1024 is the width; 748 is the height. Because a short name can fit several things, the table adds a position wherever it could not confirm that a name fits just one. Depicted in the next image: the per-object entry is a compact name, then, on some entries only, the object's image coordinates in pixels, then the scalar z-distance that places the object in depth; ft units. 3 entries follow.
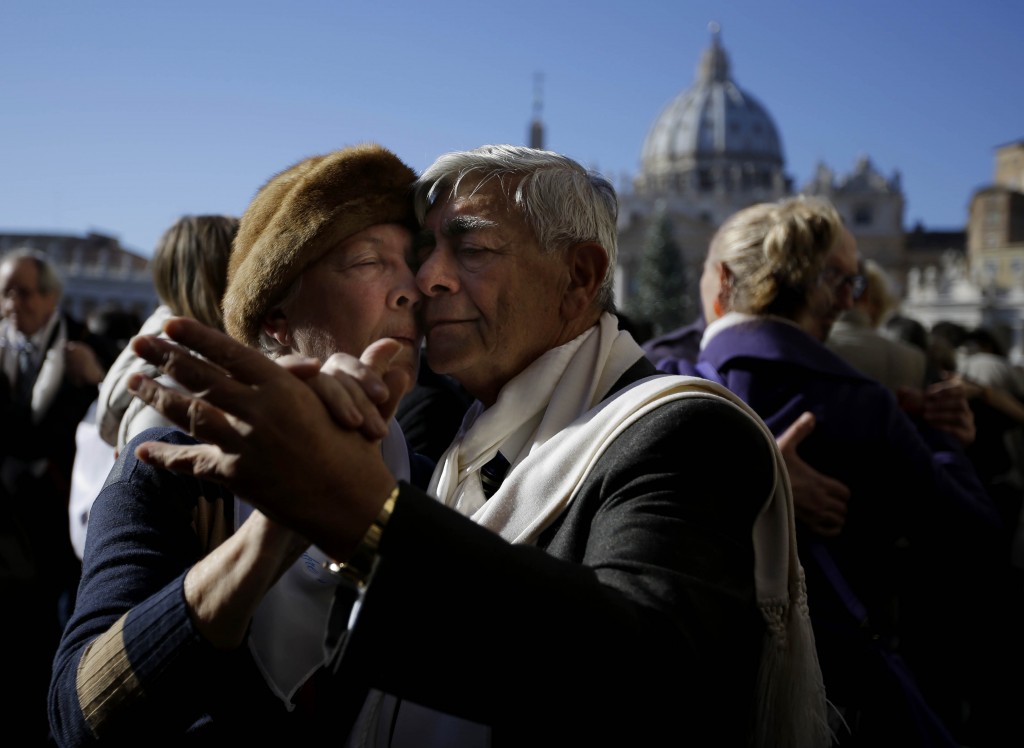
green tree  138.41
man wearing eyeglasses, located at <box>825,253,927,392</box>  8.74
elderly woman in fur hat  3.25
